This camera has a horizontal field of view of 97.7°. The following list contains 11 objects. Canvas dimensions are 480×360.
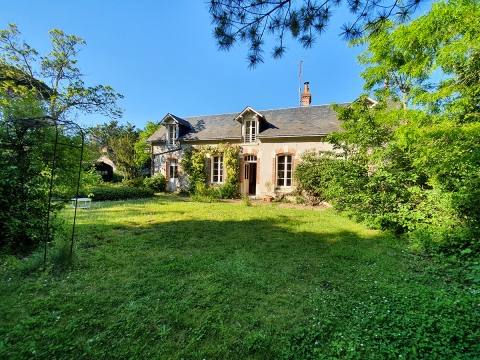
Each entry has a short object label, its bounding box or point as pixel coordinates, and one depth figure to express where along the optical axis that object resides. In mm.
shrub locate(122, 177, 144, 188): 14262
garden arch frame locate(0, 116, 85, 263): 3244
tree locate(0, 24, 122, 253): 3379
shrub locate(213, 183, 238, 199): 12508
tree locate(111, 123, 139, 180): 14438
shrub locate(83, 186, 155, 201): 11092
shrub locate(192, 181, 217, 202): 11178
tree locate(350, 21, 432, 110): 4586
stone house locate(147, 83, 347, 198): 11680
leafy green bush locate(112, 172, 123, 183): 23586
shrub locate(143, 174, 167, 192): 14391
